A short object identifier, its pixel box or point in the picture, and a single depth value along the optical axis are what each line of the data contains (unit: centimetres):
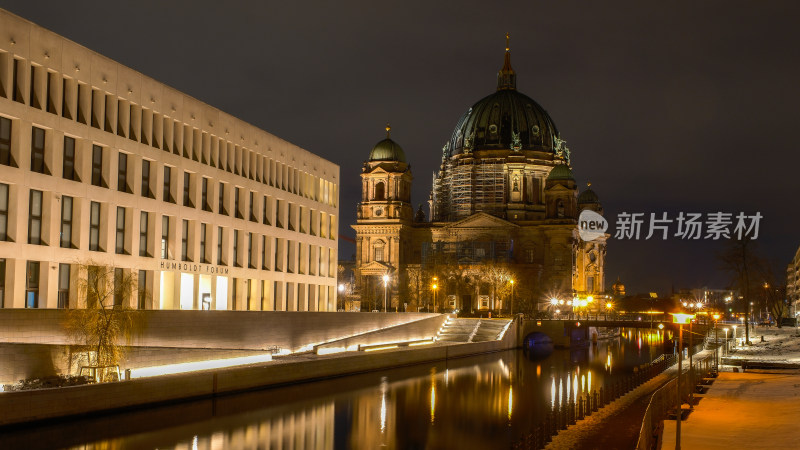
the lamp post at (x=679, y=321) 2318
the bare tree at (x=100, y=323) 3638
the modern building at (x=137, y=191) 4194
